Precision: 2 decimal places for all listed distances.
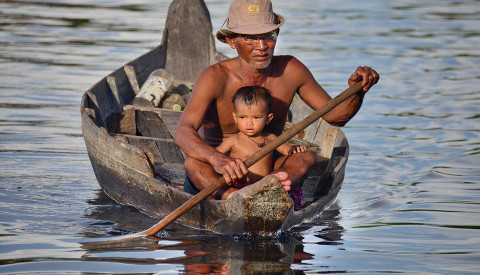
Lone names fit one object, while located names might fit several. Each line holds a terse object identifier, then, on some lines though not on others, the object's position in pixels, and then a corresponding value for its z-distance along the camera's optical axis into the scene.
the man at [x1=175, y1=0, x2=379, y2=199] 11.41
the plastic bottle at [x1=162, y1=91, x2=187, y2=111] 16.75
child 11.33
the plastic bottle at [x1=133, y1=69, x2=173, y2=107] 16.77
